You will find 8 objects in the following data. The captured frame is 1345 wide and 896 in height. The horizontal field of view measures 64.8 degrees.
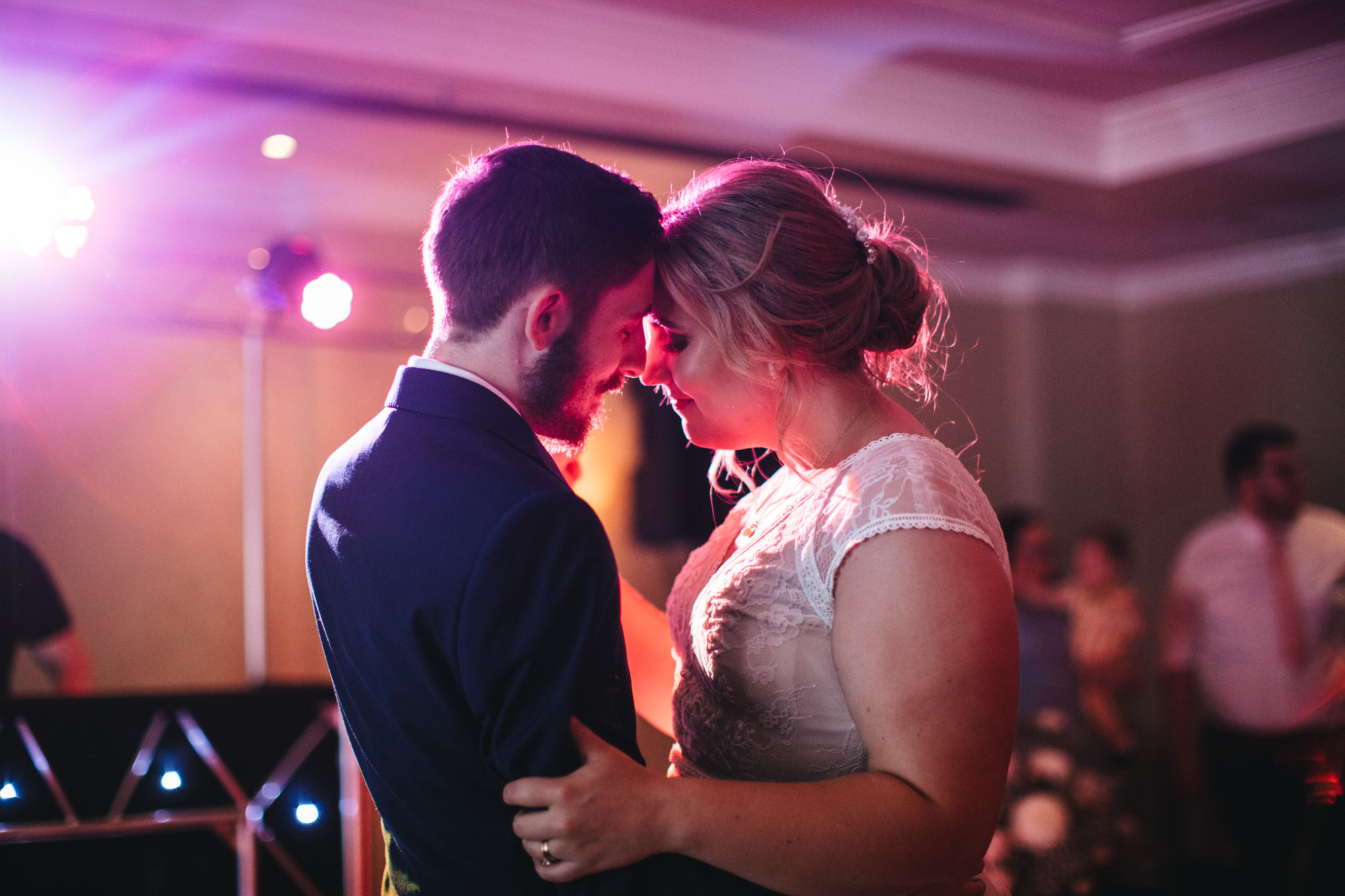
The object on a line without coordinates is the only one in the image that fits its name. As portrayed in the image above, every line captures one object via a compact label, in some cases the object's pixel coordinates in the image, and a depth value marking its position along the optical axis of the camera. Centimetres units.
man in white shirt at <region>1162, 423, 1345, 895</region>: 400
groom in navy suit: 98
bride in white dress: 109
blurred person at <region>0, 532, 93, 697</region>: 258
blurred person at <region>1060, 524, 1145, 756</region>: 476
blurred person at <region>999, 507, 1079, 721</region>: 407
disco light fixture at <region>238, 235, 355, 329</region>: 311
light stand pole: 405
